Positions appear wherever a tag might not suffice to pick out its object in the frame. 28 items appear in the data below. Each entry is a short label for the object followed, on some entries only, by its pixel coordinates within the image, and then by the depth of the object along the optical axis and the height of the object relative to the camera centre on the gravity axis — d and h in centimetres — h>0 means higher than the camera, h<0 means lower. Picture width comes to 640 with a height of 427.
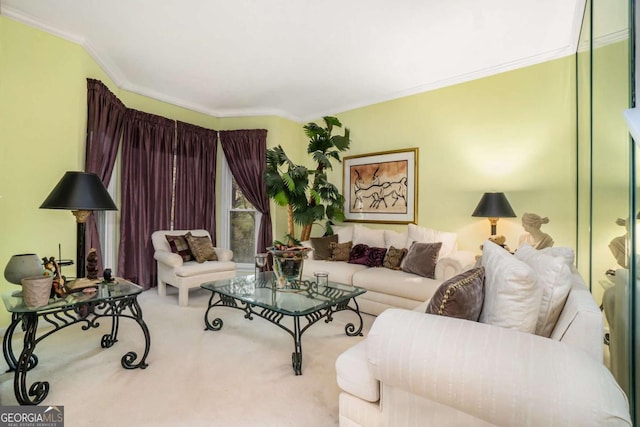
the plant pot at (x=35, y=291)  169 -47
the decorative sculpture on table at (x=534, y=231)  285 -18
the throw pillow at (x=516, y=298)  112 -33
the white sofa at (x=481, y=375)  81 -50
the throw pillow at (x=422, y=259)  296 -49
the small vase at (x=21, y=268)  183 -37
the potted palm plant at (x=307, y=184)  411 +39
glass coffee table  205 -69
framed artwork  391 +37
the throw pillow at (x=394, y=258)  329 -52
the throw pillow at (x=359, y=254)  352 -52
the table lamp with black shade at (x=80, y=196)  208 +10
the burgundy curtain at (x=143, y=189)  382 +29
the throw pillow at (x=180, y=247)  375 -47
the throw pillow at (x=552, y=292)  118 -31
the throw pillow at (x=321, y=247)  379 -46
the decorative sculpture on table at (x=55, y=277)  190 -46
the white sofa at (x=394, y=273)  281 -65
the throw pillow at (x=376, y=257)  344 -53
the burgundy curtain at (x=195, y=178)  439 +51
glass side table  162 -66
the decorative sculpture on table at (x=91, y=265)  222 -42
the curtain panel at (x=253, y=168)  469 +70
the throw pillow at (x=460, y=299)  120 -36
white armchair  336 -70
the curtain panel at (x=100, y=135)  308 +85
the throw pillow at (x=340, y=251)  370 -50
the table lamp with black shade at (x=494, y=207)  292 +6
